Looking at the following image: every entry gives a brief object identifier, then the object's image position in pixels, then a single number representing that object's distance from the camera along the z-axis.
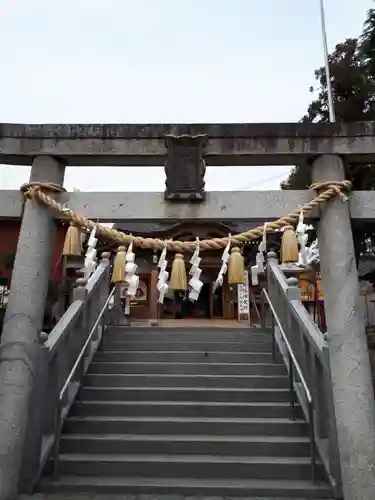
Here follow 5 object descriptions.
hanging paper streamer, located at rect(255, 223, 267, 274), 4.34
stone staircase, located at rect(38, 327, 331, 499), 4.25
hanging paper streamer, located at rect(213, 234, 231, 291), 4.44
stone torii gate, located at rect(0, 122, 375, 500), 4.04
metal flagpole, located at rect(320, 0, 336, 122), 11.32
